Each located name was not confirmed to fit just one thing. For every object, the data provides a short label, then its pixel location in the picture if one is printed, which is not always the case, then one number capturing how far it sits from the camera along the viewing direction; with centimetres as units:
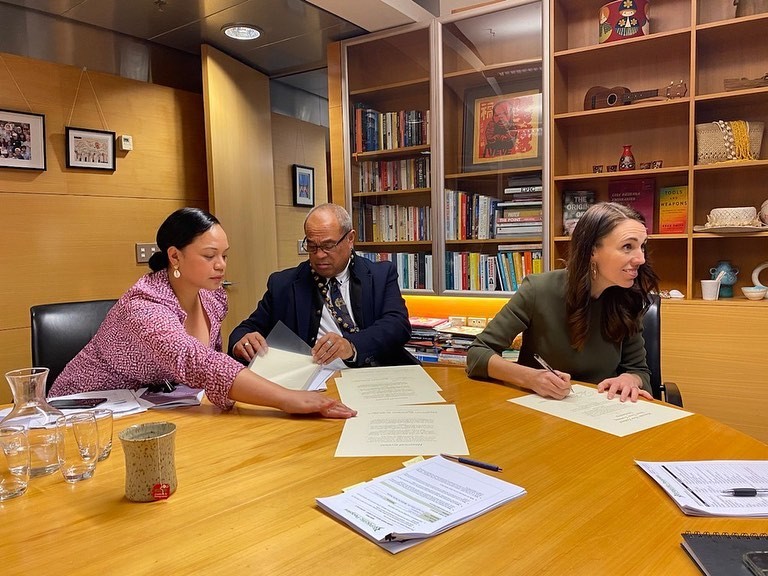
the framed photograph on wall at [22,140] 278
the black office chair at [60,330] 190
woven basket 264
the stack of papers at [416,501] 81
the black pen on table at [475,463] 105
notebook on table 70
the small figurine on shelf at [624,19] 278
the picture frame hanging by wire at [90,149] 306
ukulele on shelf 275
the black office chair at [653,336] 194
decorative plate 256
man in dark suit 225
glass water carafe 107
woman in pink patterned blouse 140
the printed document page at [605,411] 129
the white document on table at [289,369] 158
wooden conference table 75
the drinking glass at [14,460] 97
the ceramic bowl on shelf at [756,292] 262
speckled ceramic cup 93
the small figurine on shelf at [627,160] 292
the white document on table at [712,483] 87
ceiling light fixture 327
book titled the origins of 305
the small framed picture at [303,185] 443
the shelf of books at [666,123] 268
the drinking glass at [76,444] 102
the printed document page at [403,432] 114
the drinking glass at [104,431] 106
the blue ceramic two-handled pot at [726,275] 275
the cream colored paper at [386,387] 148
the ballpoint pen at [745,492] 91
